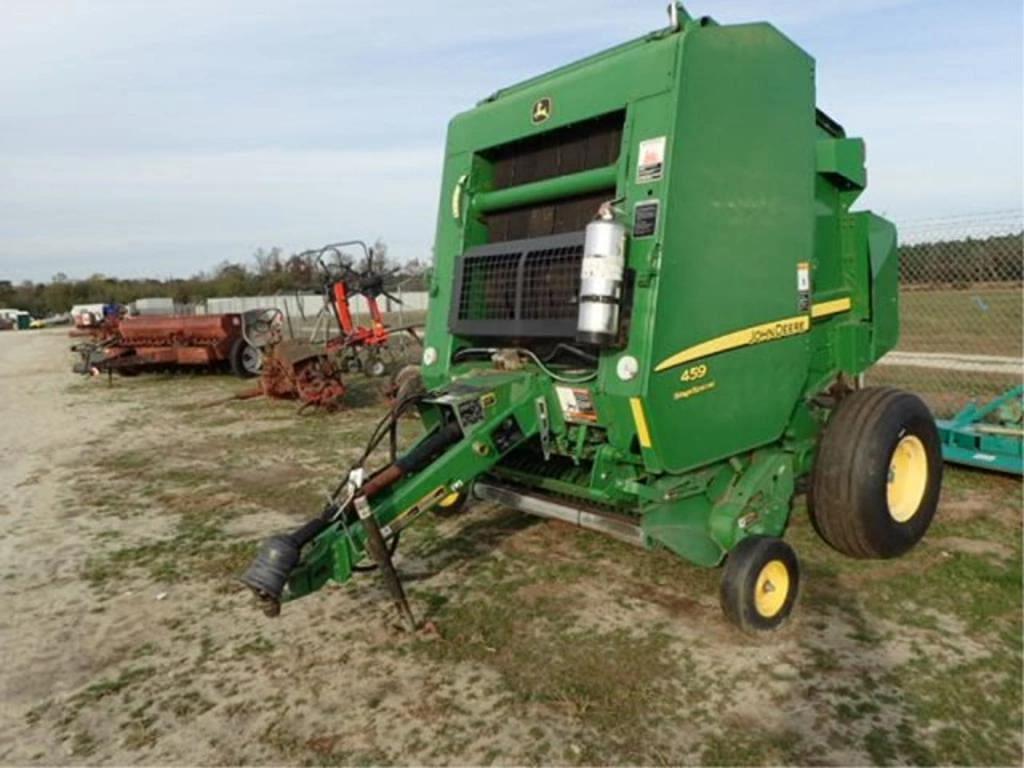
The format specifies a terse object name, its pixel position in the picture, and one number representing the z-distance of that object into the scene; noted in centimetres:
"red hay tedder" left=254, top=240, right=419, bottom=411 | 1027
